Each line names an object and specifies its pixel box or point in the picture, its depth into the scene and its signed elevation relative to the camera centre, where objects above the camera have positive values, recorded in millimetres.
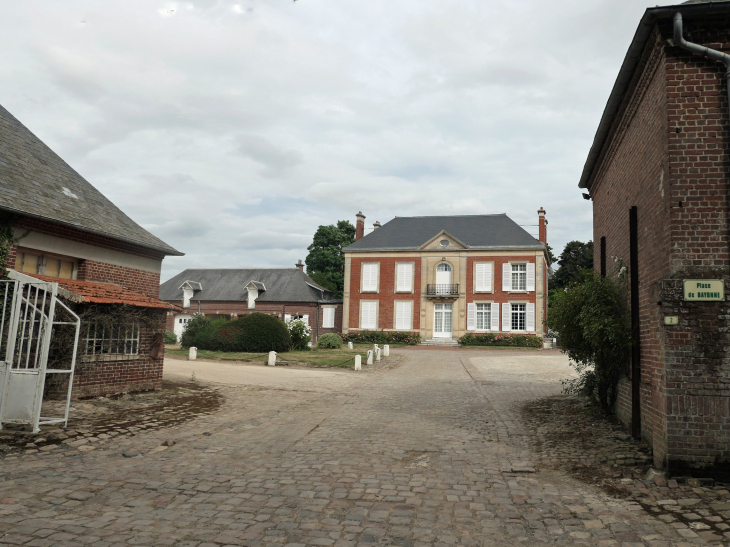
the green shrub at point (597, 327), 7281 +314
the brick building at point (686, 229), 5172 +1281
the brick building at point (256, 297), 37750 +2953
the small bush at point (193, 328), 24744 +300
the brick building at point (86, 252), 9234 +1575
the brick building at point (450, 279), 35000 +4465
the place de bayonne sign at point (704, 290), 5180 +622
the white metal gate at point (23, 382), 7020 -737
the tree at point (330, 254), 51688 +8602
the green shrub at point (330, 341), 27500 -133
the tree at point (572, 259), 42691 +7410
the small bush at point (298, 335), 24844 +133
